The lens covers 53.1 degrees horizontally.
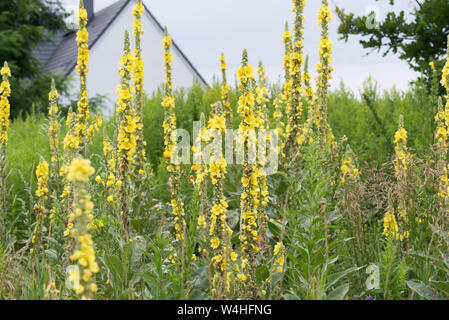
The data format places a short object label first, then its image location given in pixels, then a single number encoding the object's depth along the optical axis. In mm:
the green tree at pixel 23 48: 17594
